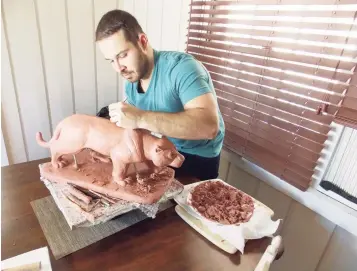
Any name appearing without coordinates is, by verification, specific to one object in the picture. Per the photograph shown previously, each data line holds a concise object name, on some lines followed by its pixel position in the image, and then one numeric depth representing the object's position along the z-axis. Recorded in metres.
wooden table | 0.66
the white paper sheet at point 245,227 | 0.73
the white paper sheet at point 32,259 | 0.62
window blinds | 0.94
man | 0.73
